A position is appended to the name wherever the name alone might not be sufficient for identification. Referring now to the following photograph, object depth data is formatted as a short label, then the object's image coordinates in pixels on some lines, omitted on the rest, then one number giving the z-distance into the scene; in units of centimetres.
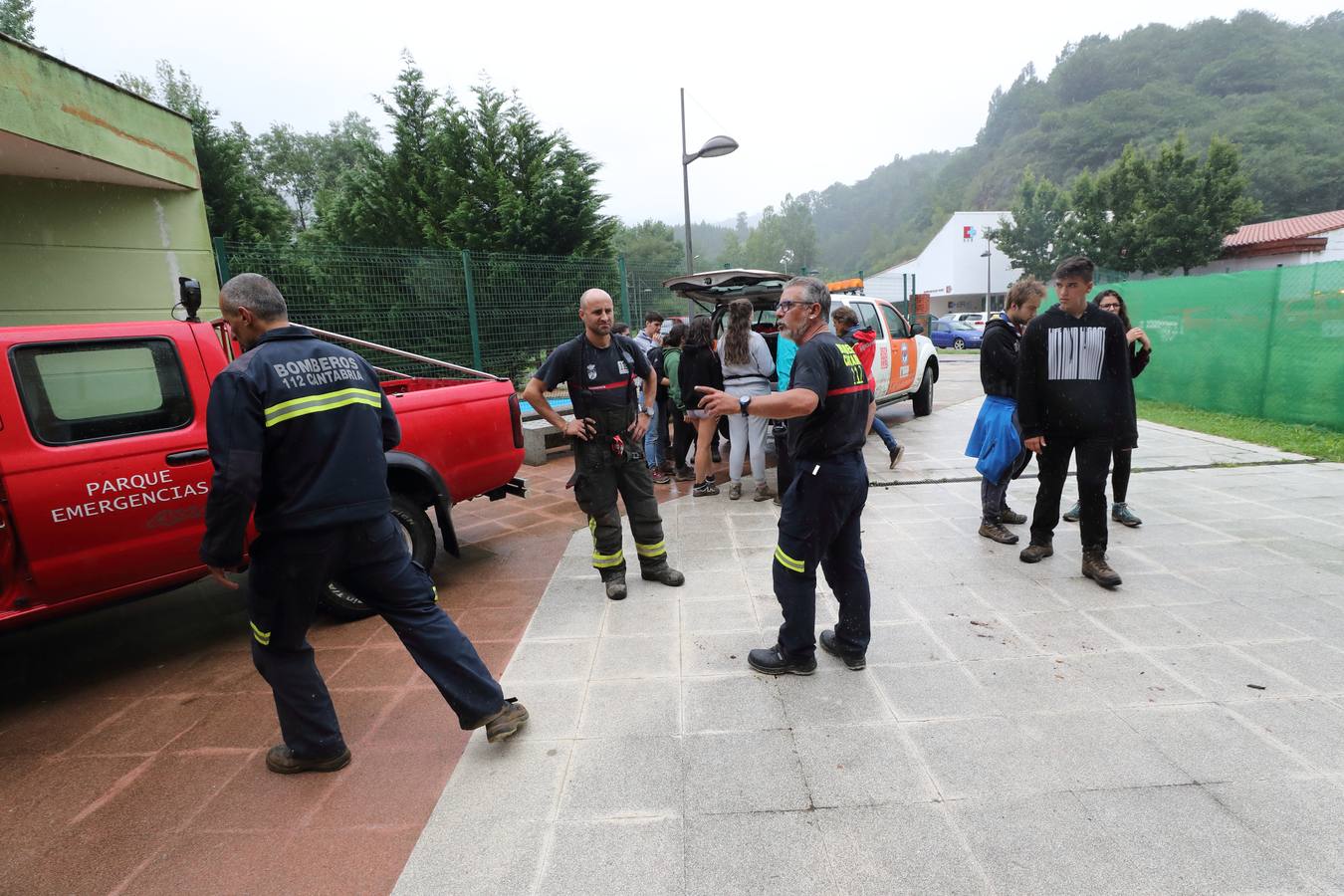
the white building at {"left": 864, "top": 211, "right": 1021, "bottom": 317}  5053
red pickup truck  280
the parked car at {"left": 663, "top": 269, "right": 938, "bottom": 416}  749
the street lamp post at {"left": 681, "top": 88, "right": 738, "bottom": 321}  1044
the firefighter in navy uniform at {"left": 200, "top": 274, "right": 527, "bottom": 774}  216
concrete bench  805
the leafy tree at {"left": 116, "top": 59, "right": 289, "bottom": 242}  1464
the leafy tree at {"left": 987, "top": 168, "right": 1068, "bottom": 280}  4675
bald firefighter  389
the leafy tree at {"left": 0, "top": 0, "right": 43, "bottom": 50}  2194
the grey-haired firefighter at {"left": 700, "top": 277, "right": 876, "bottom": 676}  272
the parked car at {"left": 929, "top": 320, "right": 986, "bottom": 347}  2613
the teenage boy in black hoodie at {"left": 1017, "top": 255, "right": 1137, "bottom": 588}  376
